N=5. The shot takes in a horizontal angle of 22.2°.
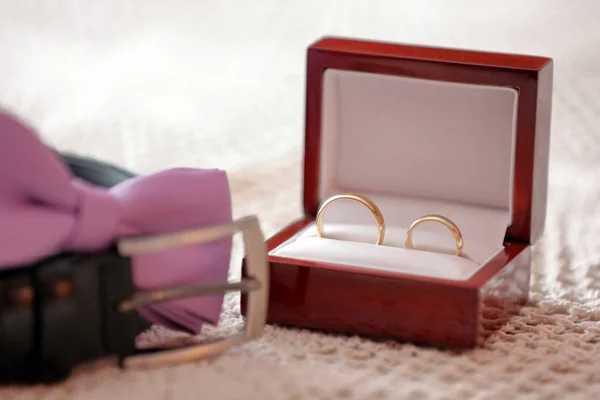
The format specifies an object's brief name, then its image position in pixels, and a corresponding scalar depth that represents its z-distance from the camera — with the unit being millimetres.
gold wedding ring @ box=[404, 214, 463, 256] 477
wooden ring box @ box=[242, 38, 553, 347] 445
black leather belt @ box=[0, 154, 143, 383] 389
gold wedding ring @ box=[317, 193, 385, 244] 487
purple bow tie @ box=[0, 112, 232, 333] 390
